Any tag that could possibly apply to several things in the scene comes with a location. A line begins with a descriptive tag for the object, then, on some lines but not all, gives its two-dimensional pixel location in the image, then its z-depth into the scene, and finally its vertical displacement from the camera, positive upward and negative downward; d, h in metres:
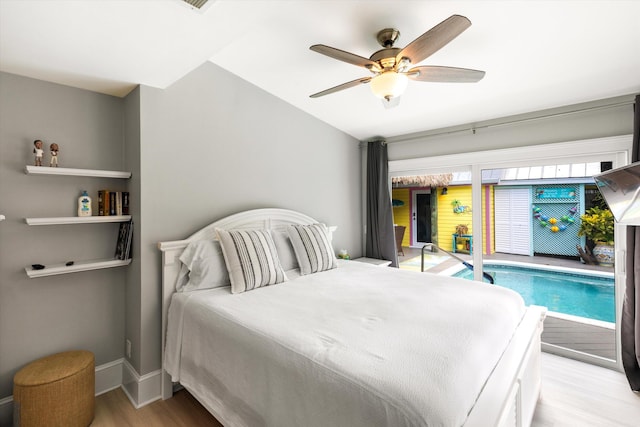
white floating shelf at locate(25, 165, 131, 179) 1.82 +0.30
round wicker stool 1.68 -1.03
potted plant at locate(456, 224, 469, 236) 3.49 -0.19
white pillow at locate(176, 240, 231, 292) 2.19 -0.39
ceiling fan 1.71 +0.92
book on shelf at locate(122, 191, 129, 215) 2.25 +0.10
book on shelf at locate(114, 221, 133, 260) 2.20 -0.18
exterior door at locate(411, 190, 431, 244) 3.97 -0.05
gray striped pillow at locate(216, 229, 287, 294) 2.17 -0.34
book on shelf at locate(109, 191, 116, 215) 2.19 +0.10
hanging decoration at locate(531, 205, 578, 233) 2.90 -0.08
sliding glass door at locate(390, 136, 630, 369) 2.67 -0.18
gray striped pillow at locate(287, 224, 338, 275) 2.73 -0.32
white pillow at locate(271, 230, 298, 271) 2.73 -0.33
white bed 1.05 -0.61
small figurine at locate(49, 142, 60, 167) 1.96 +0.43
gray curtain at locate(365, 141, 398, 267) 4.04 +0.09
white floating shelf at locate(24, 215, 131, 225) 1.83 -0.02
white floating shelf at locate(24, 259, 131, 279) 1.87 -0.34
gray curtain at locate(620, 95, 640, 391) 2.27 -0.74
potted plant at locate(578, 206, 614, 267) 2.68 -0.18
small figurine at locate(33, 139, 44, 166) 1.89 +0.43
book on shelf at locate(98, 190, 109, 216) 2.17 +0.10
